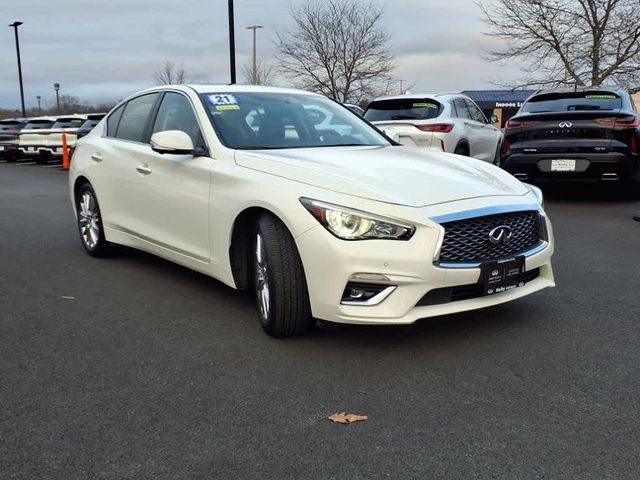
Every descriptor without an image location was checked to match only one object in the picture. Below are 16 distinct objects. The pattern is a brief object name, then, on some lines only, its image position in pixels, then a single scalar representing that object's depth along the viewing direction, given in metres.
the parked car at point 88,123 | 19.17
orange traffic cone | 19.33
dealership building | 59.69
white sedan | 3.38
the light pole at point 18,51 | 33.84
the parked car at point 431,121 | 10.05
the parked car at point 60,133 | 19.83
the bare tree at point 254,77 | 35.78
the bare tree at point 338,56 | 31.80
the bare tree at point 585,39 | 22.73
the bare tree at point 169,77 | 39.78
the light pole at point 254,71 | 35.66
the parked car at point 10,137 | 22.78
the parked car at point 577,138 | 8.49
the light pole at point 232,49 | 19.23
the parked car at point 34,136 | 20.89
